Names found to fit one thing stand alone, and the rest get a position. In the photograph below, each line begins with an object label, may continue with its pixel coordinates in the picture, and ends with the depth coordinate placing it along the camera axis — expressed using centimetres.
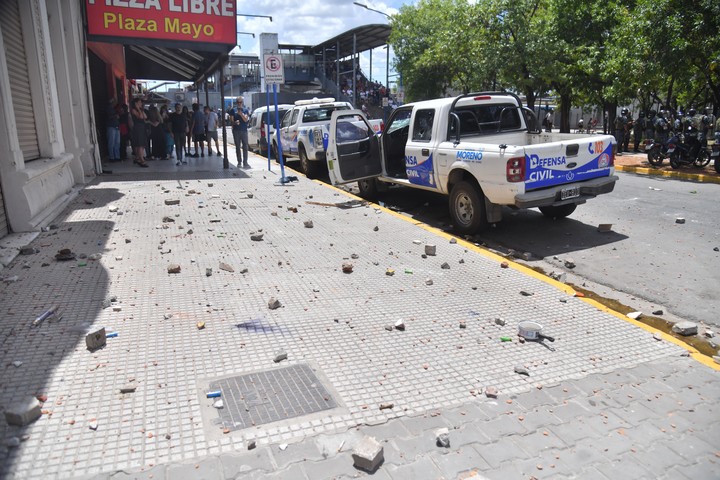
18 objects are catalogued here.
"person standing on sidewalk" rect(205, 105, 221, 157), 1716
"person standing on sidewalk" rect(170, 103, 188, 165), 1633
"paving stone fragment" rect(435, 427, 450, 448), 289
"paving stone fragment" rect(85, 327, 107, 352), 386
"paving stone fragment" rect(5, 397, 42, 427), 296
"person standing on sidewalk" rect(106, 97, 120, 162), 1486
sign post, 1198
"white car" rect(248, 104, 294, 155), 1960
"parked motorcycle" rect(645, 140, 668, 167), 1596
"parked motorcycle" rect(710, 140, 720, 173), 1417
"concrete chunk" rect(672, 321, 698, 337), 448
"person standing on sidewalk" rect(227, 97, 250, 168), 1466
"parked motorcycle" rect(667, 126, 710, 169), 1538
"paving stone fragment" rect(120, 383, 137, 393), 335
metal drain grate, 312
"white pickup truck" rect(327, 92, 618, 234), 695
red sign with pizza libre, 1303
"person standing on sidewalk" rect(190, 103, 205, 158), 1723
